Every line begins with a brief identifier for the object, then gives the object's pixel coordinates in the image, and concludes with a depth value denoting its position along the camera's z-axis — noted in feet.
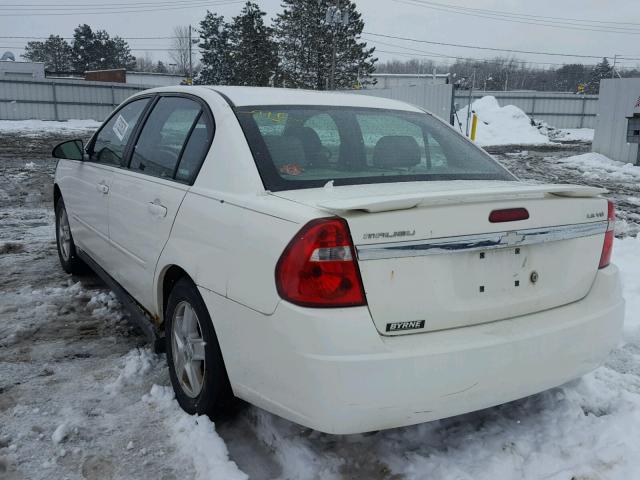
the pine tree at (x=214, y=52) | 167.84
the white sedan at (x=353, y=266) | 6.97
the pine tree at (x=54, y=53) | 270.46
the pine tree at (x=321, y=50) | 147.02
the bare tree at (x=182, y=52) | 272.56
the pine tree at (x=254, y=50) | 150.20
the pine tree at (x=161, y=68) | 308.81
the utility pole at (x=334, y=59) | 116.97
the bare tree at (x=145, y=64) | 334.93
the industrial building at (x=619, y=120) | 50.26
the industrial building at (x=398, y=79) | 222.11
